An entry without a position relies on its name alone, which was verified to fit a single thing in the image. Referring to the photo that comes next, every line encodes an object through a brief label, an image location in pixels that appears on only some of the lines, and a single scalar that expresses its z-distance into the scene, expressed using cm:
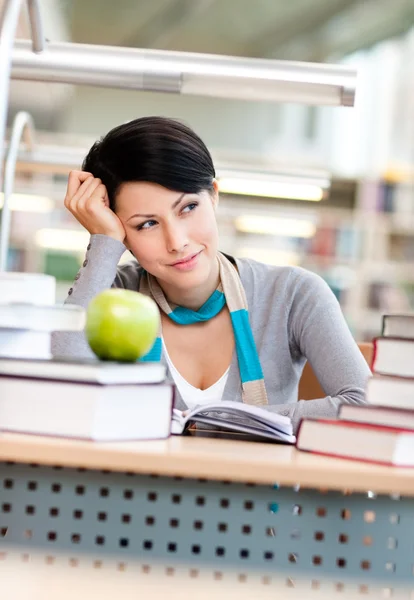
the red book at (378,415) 140
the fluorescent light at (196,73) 165
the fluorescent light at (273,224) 448
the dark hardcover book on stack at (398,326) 143
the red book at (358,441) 136
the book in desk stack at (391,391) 143
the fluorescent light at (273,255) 726
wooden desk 136
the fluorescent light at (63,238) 634
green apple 142
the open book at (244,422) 153
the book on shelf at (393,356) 143
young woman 198
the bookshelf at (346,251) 736
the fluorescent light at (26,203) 441
